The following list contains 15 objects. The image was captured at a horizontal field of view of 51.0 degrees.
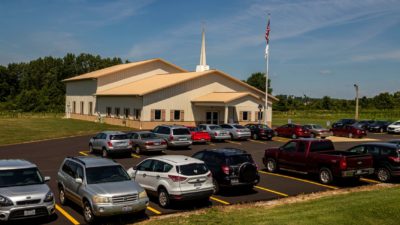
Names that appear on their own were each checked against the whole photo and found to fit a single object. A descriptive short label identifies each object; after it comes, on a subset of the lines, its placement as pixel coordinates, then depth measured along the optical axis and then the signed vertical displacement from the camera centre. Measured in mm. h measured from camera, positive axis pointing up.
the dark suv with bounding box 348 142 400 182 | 17967 -1681
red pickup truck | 17016 -1805
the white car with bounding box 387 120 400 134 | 47969 -843
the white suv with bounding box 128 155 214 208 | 13453 -2108
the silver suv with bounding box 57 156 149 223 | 11734 -2213
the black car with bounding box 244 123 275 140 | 37219 -1292
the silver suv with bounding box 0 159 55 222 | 11359 -2273
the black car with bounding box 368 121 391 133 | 50875 -732
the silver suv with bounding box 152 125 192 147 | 29453 -1415
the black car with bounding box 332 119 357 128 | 51422 -315
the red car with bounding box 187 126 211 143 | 33156 -1592
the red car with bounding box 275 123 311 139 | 38750 -1187
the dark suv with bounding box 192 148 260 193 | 15312 -1925
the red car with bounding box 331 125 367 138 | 41969 -1226
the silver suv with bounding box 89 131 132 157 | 25328 -1767
